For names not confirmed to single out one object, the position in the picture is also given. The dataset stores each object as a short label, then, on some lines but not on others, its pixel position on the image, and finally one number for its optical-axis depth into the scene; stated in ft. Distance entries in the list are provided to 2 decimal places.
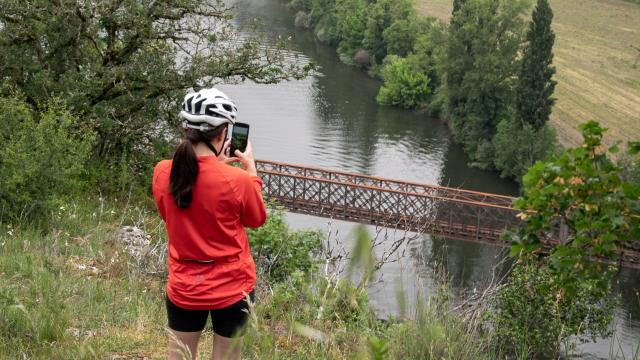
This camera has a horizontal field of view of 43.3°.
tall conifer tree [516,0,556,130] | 128.57
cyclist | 11.46
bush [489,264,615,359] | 44.99
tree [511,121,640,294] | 13.57
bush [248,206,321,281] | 24.66
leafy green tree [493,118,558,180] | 132.05
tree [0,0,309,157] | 44.01
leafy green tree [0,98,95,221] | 27.22
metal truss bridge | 103.35
